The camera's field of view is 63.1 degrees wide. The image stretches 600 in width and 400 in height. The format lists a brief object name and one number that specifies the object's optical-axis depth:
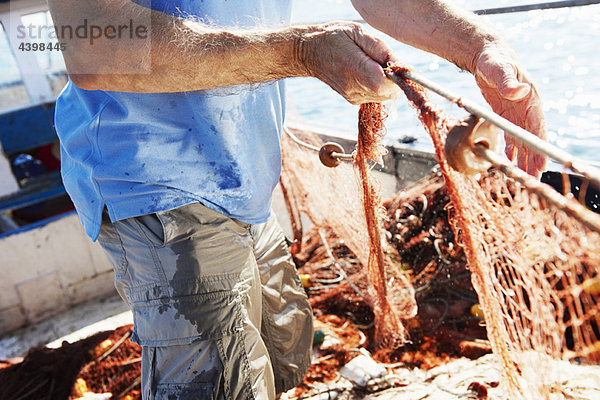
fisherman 1.56
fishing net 1.30
